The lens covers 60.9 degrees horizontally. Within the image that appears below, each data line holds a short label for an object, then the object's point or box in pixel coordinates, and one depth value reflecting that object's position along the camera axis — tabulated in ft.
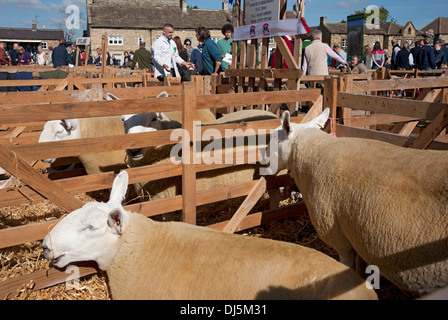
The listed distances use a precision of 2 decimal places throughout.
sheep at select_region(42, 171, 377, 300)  6.88
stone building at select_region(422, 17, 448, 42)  236.12
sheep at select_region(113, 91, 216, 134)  14.02
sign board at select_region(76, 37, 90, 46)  69.92
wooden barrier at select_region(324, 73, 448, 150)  11.02
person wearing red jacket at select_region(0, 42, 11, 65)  48.81
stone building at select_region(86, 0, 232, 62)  160.45
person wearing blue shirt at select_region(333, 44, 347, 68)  43.25
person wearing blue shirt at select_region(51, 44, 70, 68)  48.62
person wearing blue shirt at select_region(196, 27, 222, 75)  25.96
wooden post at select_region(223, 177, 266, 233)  12.92
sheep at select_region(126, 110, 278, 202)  13.39
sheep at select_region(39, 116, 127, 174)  16.06
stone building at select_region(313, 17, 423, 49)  191.21
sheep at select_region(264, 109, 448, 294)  7.47
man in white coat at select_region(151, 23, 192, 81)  27.86
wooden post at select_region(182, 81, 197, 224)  11.46
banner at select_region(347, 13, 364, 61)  43.34
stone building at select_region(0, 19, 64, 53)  211.20
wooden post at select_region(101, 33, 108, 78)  34.86
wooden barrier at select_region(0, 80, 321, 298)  9.37
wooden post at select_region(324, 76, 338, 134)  14.07
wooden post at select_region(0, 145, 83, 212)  9.09
